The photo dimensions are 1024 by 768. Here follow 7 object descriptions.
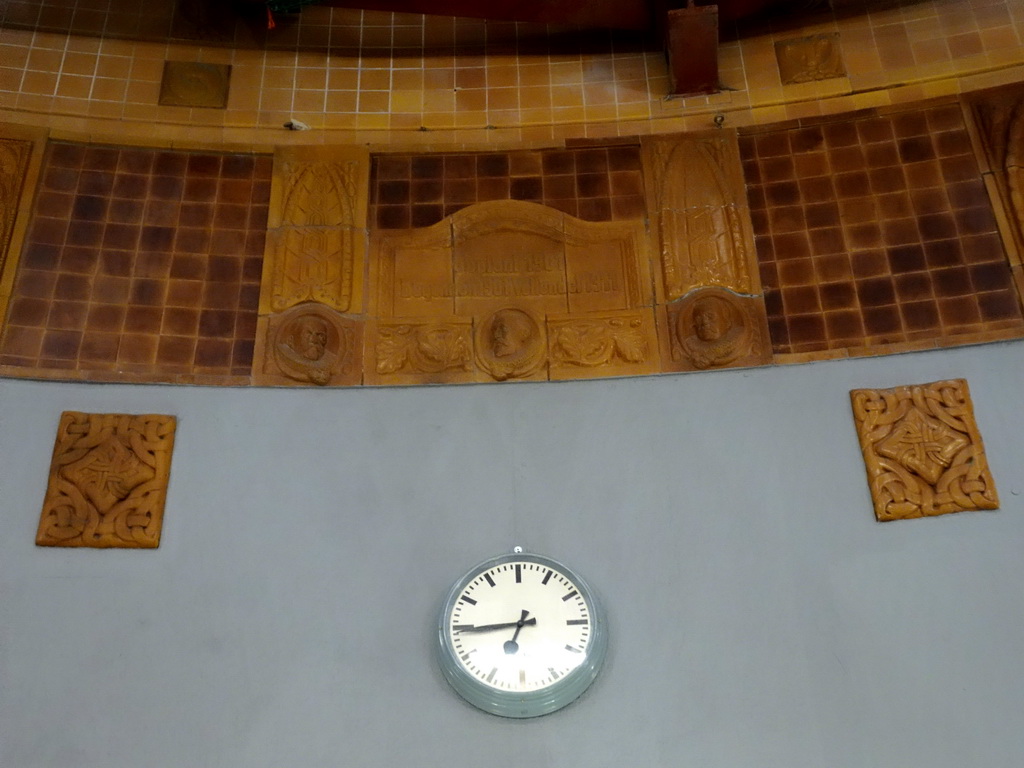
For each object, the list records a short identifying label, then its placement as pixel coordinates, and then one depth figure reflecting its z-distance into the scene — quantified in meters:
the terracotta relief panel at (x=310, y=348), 4.47
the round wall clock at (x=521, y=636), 3.88
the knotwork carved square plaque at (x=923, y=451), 4.05
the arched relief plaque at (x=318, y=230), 4.66
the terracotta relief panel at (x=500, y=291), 4.55
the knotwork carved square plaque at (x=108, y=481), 4.10
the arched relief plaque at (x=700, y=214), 4.65
